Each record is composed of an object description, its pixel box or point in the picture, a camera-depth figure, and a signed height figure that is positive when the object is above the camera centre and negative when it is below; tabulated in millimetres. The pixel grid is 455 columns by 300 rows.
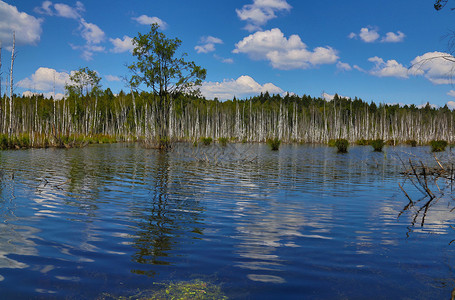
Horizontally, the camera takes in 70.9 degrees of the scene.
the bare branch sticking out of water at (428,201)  7085 -1383
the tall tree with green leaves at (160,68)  31047 +7456
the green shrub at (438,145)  34531 +546
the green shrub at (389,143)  58812 +1116
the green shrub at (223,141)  42594 +607
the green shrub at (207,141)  42728 +565
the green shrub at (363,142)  59925 +1222
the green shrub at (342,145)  32750 +316
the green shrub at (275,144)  34597 +281
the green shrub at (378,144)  36081 +535
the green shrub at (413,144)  54338 +952
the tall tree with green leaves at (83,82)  56050 +10844
